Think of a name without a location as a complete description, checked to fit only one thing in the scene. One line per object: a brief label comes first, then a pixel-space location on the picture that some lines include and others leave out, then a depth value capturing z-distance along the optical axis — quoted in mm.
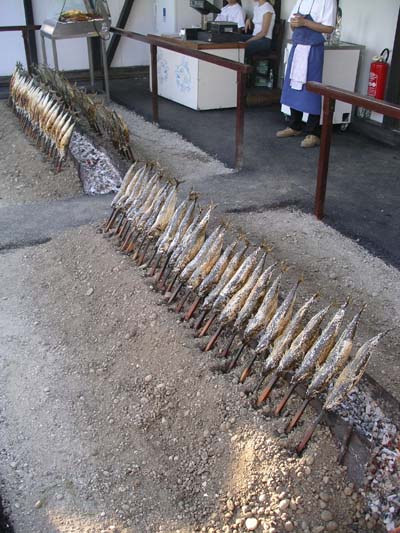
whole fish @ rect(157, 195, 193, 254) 4047
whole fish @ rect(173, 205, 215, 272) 3820
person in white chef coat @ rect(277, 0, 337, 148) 6629
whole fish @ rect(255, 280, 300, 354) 3037
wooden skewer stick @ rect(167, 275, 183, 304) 3848
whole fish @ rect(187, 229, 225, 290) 3646
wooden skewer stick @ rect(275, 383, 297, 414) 2870
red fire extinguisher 7348
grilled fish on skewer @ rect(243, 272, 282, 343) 3129
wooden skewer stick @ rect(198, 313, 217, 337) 3502
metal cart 8602
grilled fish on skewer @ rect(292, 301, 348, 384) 2795
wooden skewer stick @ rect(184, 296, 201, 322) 3647
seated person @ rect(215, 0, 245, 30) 9508
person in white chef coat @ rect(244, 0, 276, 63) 8875
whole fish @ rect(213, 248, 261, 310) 3391
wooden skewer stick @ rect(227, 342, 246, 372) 3262
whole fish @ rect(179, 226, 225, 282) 3678
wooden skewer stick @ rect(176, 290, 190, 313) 3752
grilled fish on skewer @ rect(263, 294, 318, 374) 2938
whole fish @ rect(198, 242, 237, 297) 3549
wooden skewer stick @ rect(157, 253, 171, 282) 4020
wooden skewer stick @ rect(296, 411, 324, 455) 2758
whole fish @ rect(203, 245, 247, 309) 3471
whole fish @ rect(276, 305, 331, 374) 2863
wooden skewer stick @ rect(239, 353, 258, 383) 3155
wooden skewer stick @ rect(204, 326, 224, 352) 3398
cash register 8586
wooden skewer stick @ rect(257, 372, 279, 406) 2954
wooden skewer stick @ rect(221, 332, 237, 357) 3320
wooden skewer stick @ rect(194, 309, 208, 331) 3605
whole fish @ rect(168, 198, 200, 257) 3965
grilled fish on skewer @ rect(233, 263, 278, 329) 3223
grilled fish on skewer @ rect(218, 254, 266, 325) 3303
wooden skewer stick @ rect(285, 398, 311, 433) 2809
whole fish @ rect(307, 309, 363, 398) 2709
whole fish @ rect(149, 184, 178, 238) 4219
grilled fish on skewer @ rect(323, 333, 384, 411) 2617
